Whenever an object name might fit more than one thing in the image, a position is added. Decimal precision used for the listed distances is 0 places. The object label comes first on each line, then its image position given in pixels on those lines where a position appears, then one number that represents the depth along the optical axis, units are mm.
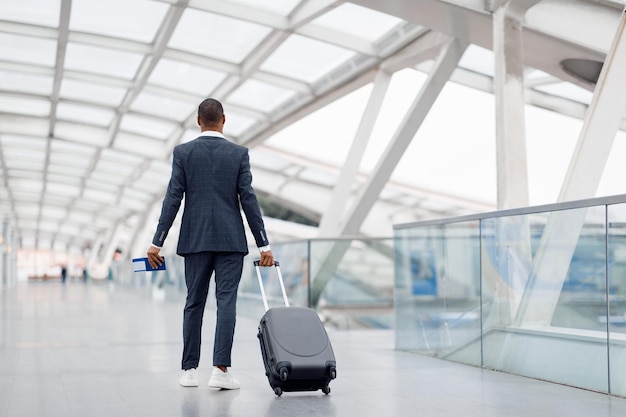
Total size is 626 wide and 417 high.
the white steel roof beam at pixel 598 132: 8047
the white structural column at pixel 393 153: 13414
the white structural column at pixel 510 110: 10438
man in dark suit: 5578
